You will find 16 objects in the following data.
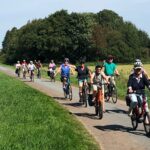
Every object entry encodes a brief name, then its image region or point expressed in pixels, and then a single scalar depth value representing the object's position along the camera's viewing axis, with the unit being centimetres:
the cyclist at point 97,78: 1867
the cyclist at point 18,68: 5625
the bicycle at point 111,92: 2420
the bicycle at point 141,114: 1448
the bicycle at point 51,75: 4394
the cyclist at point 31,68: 4562
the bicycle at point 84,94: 2259
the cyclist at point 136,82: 1466
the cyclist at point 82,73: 2273
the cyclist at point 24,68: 5238
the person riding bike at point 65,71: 2614
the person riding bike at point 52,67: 4384
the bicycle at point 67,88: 2610
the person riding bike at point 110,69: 2392
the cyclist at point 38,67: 5159
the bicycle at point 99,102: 1811
